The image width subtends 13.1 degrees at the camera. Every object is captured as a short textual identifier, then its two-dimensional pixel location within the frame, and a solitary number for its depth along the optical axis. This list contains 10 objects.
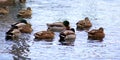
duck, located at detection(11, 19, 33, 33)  27.77
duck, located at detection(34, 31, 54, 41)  26.45
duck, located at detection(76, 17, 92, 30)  29.77
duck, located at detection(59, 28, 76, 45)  25.95
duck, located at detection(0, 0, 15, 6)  38.83
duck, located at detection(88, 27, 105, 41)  27.09
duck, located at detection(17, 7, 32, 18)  33.03
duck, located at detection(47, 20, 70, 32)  28.52
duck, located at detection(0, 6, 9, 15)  33.53
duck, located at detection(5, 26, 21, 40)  26.11
